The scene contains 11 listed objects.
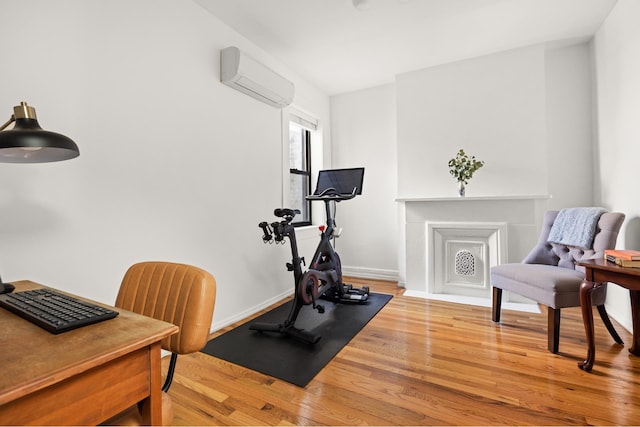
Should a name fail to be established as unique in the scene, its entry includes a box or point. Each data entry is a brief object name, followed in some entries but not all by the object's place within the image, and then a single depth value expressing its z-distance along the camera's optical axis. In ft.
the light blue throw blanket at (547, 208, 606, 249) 7.43
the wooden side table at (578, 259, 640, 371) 5.67
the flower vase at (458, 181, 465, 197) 11.16
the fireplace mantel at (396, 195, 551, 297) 10.25
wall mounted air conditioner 8.62
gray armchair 6.60
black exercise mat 6.37
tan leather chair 3.34
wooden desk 2.00
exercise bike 7.98
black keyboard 2.77
